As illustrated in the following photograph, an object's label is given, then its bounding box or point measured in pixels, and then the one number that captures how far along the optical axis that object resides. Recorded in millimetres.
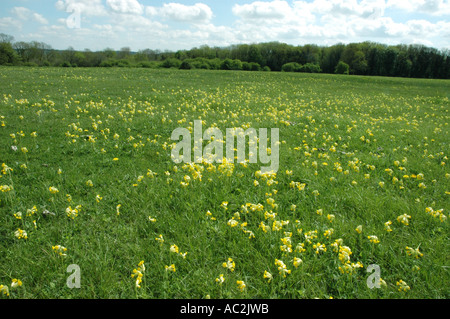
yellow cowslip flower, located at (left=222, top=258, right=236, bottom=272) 3025
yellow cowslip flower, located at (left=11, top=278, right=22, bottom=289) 2743
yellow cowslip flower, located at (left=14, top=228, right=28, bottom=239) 3391
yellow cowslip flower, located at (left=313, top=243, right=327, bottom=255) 3272
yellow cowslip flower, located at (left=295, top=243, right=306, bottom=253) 3225
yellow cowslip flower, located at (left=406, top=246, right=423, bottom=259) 3143
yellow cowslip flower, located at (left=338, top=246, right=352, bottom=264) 3045
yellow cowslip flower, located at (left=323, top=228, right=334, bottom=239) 3476
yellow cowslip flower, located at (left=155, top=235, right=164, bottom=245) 3414
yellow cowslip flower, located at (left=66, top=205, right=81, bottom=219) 3840
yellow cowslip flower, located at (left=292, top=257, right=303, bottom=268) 3005
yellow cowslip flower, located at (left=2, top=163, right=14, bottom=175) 4832
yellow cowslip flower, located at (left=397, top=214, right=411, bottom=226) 3678
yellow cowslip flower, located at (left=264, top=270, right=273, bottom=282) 2896
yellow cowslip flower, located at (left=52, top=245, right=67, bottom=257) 3161
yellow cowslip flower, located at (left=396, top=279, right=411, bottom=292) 2730
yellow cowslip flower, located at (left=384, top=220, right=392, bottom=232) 3591
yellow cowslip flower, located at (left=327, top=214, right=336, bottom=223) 3792
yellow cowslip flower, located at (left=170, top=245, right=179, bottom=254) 3216
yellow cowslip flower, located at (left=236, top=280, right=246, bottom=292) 2802
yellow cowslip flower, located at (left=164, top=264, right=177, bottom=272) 2957
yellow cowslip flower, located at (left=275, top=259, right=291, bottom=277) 2914
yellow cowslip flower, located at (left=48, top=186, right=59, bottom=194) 4285
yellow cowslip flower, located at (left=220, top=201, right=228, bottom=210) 4087
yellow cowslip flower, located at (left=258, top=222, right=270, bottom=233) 3611
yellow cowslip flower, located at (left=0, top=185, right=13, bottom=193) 4152
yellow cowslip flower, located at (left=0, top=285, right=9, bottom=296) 2668
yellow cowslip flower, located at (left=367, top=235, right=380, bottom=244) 3316
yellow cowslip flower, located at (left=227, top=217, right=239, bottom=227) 3674
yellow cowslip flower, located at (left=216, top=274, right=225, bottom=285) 2825
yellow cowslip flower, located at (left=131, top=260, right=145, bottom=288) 2776
